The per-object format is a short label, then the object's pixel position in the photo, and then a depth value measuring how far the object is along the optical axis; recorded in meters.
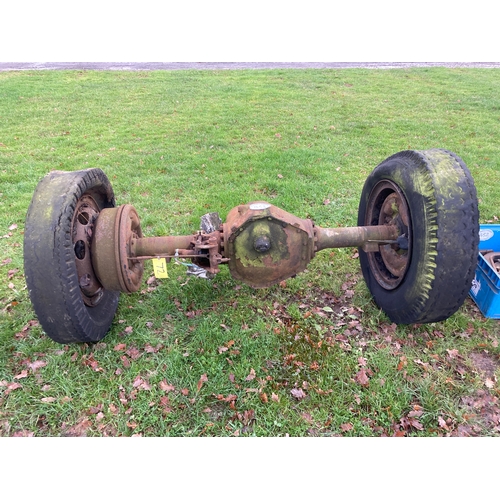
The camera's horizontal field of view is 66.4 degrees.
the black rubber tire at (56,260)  2.68
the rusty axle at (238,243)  3.12
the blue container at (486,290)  3.58
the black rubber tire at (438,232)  2.87
